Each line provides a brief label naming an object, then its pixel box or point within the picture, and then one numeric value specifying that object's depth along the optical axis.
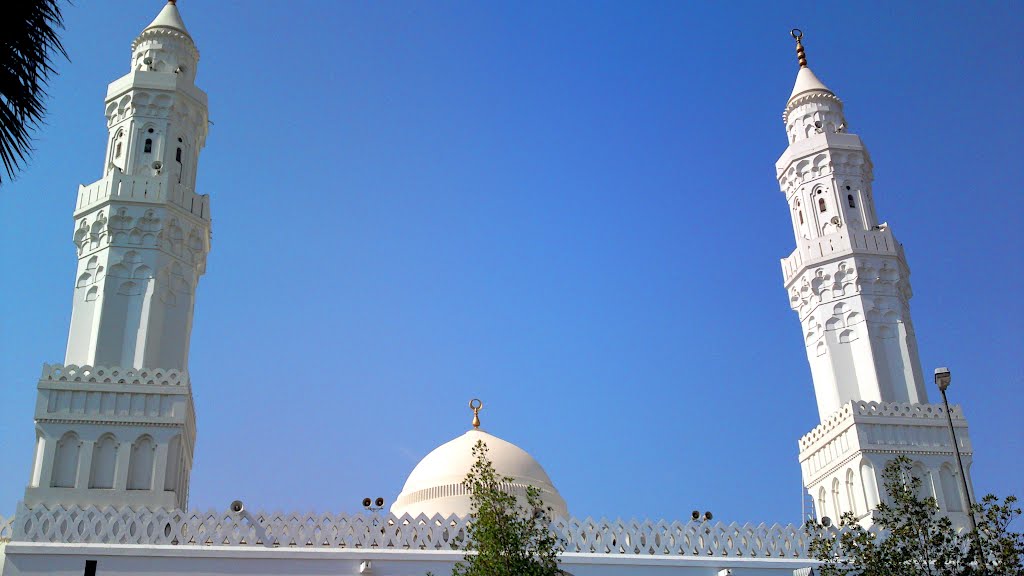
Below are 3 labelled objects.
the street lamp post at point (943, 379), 14.76
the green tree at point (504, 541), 13.27
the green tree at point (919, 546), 13.60
